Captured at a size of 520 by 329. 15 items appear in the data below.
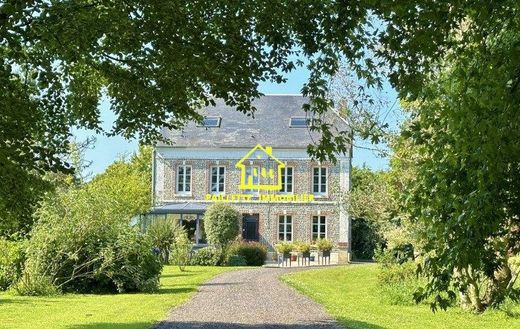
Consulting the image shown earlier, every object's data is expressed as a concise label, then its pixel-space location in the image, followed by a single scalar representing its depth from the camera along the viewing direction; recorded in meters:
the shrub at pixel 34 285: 22.06
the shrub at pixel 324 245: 47.91
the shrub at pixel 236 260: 40.75
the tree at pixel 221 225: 43.75
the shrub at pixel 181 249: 35.75
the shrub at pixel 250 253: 42.00
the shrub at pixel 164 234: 37.81
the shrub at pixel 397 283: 20.41
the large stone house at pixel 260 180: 50.25
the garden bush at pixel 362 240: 52.53
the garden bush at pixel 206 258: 40.07
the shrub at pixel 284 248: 45.63
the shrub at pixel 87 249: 22.77
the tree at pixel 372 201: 25.08
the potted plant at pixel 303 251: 44.78
